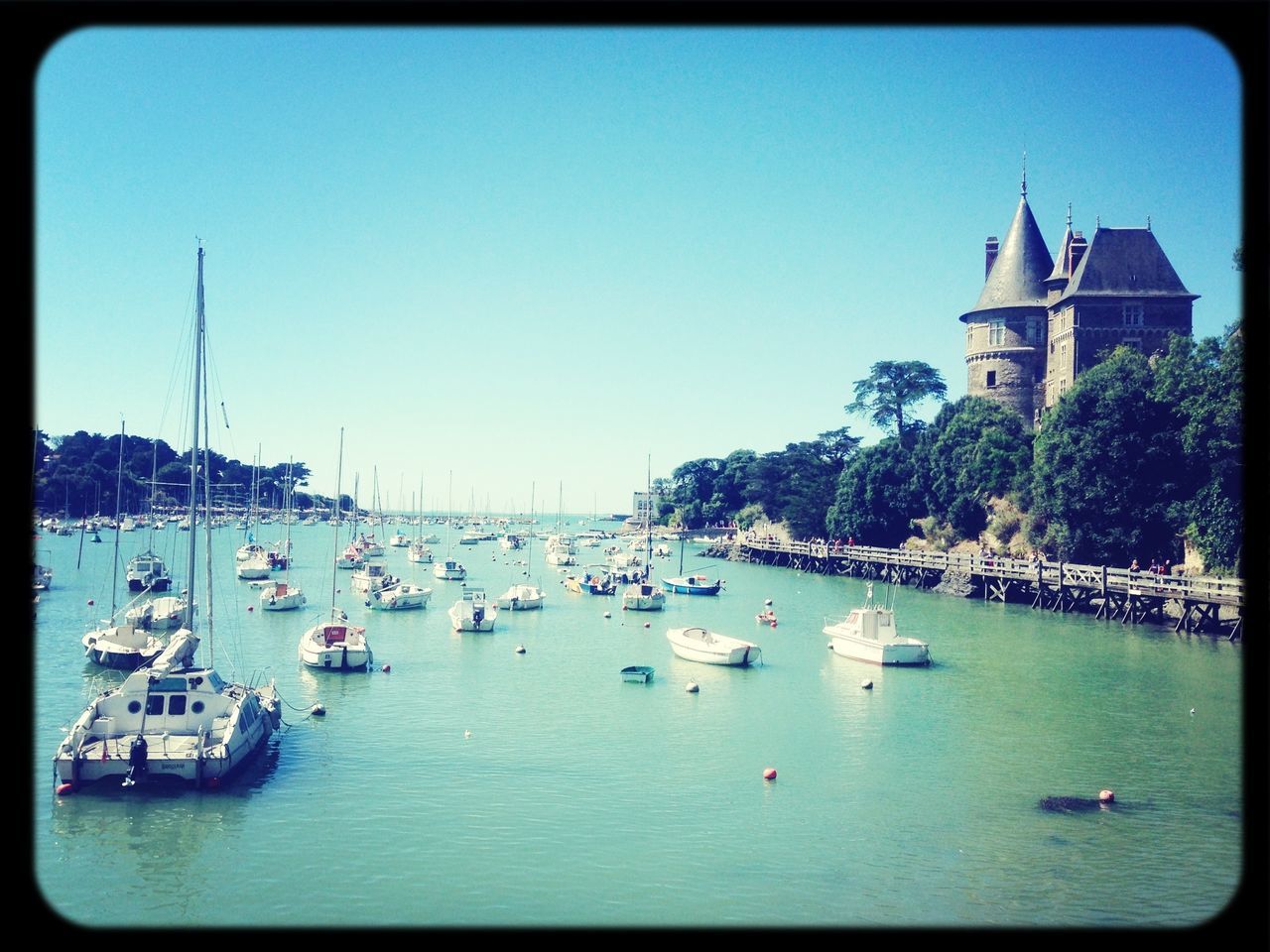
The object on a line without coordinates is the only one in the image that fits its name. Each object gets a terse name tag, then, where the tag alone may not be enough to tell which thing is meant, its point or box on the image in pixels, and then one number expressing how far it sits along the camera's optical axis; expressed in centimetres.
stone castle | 5797
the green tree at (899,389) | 7850
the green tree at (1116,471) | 4144
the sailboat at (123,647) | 2786
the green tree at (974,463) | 5656
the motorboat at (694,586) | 5650
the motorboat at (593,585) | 5444
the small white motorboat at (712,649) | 3106
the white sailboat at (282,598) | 4388
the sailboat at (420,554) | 7606
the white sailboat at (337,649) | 2859
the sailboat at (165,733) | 1667
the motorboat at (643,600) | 4672
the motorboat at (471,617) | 3781
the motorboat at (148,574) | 4834
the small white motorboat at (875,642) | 3083
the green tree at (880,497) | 6475
